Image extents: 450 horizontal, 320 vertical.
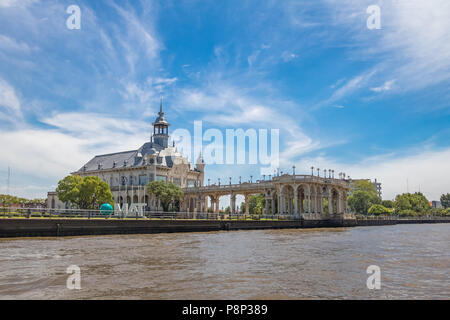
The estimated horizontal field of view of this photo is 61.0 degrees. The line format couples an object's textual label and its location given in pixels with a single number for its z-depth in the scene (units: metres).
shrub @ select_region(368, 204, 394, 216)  149.60
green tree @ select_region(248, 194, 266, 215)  123.21
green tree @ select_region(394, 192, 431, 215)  153.50
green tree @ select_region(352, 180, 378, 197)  189.88
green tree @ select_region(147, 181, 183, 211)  87.06
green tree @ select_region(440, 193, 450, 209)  198.04
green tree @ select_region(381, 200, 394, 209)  170.57
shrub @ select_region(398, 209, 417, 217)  147.21
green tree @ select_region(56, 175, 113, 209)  76.00
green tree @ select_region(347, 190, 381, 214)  162.50
